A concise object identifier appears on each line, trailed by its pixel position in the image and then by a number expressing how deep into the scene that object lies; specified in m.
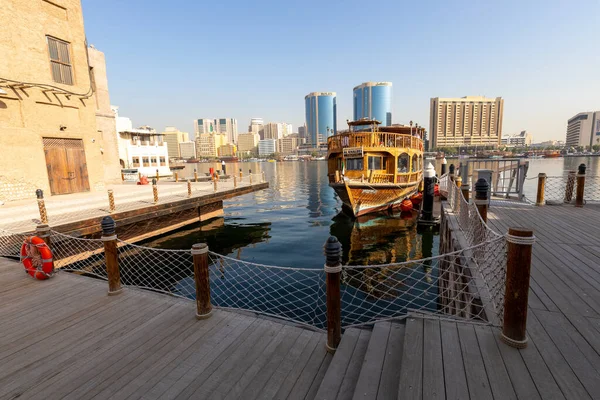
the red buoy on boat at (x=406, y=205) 19.83
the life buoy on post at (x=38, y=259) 5.88
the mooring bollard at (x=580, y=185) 9.76
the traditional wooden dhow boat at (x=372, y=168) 17.97
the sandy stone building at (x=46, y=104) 13.21
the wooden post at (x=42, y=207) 8.62
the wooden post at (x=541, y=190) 10.52
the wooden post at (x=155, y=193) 13.37
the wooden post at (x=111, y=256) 5.10
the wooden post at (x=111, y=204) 11.04
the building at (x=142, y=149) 46.44
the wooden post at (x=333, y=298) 3.33
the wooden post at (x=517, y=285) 2.81
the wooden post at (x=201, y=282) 4.23
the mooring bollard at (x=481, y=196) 5.78
